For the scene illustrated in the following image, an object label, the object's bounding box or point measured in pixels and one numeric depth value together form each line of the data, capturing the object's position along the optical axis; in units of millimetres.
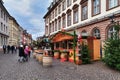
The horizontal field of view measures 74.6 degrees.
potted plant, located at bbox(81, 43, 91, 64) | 6866
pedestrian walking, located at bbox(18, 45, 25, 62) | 7962
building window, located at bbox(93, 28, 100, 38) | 9103
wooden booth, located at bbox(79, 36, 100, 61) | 7707
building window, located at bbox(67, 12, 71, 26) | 13063
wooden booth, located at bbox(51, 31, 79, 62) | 7686
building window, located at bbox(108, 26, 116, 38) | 8064
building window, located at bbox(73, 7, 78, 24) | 11830
